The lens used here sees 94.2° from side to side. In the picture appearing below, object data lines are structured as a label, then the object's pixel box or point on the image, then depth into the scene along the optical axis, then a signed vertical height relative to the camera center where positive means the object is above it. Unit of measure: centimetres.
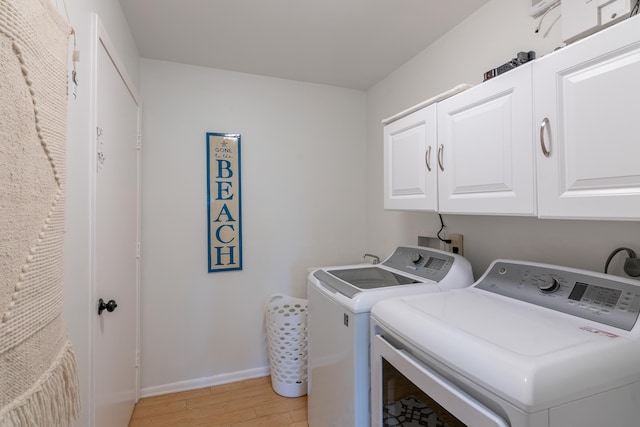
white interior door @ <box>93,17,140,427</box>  127 -11
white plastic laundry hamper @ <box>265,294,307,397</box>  211 -96
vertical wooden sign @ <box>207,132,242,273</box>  225 +13
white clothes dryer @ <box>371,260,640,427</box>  67 -35
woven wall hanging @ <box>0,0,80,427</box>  50 +0
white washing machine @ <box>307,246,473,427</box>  123 -44
